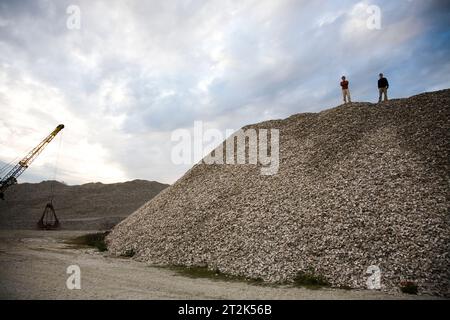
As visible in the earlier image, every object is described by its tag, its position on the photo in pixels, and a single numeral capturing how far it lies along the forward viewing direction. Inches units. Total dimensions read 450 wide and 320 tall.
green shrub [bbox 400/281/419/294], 515.0
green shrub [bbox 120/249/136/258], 890.0
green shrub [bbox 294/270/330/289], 574.6
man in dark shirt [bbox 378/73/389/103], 1163.0
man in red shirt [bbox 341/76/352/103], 1213.1
